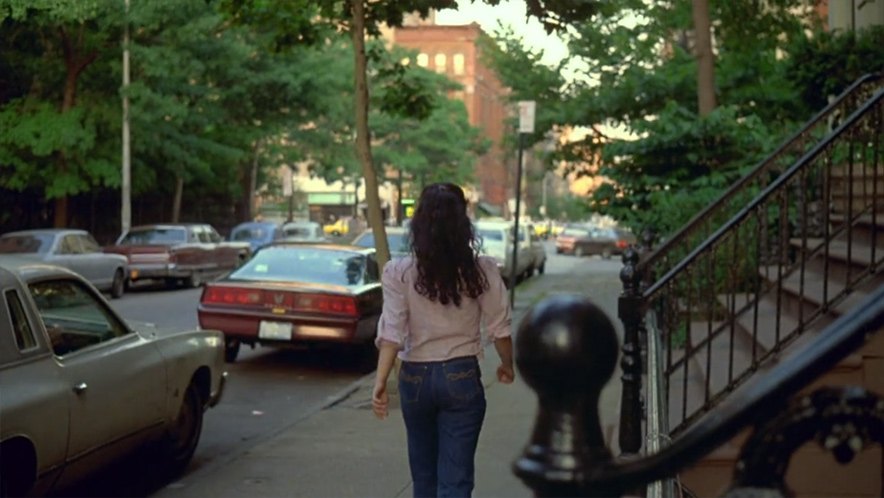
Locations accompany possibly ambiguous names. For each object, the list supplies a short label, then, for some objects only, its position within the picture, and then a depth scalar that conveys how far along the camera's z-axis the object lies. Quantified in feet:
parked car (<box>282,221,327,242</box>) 136.98
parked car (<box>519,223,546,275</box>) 111.24
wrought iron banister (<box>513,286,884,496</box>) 5.94
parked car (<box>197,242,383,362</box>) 43.88
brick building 220.84
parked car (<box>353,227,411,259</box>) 77.87
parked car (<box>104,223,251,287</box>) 91.30
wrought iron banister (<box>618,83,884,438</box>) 20.90
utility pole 98.52
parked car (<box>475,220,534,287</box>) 94.12
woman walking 16.97
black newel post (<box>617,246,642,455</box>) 18.75
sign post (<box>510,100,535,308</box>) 65.21
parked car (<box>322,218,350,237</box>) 180.96
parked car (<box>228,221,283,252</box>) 130.62
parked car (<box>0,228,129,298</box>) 76.95
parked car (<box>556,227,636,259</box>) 193.16
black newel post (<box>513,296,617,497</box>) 6.38
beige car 19.83
